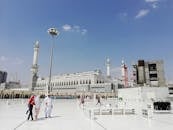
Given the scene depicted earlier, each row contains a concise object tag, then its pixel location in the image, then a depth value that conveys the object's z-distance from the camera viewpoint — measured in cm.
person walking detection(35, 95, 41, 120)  770
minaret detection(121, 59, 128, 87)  6682
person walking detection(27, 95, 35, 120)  760
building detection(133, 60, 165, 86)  4301
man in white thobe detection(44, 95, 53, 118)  852
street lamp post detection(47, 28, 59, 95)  1834
